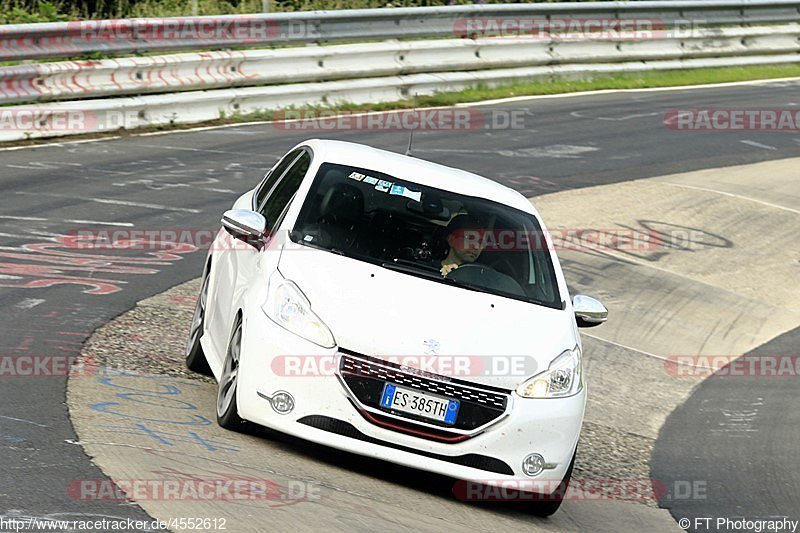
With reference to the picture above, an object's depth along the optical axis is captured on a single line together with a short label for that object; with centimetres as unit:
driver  1536
